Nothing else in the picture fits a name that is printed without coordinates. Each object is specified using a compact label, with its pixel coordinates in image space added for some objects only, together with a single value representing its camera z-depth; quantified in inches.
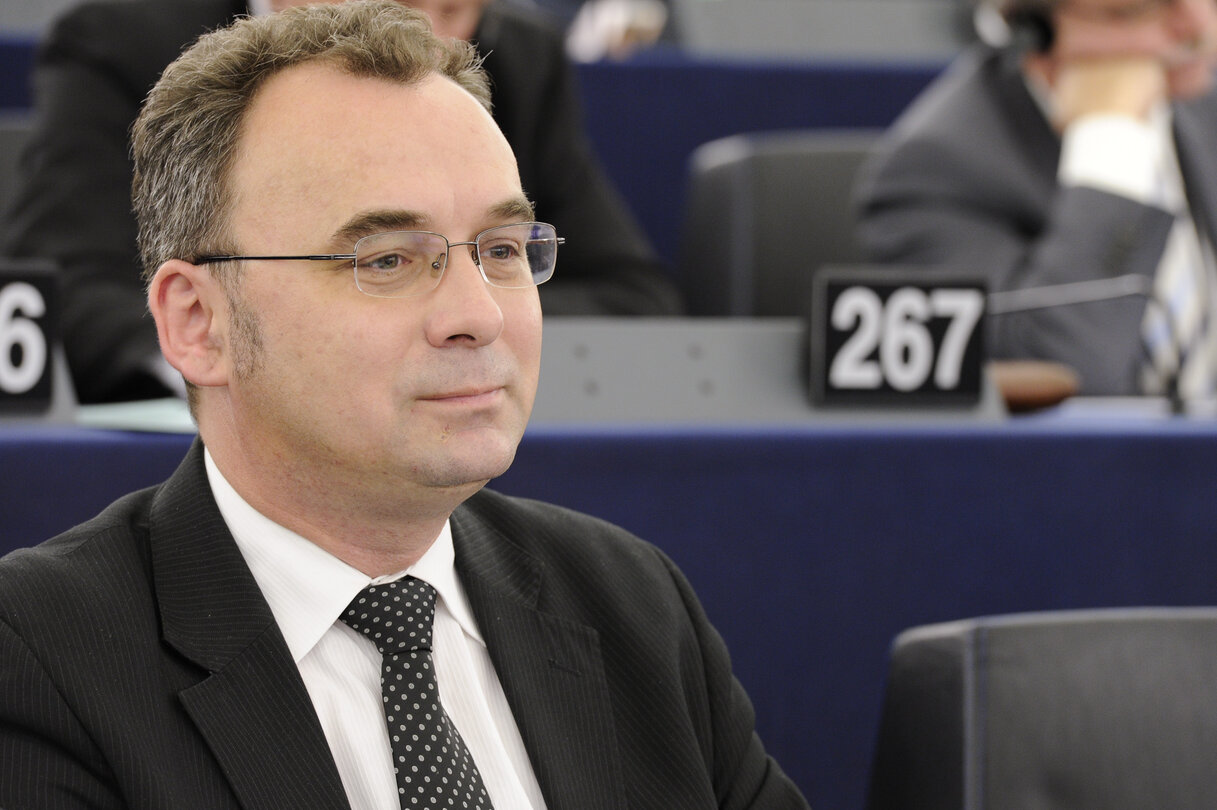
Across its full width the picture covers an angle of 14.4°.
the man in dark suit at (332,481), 84.5
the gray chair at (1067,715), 90.6
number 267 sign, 104.7
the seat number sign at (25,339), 99.4
